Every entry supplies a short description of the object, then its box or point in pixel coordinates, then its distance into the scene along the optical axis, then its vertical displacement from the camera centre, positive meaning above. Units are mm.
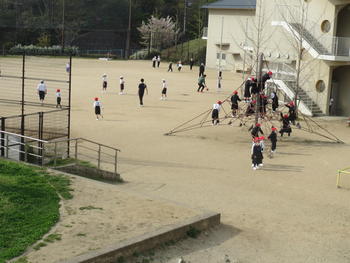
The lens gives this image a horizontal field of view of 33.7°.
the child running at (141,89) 34781 -1050
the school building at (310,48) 35188 +2083
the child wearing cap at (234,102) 29047 -1290
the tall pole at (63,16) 68562 +6384
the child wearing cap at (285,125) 27275 -2168
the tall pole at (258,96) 27250 -883
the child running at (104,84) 39025 -980
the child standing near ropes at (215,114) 28688 -1922
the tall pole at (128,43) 74981 +3595
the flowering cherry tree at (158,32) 76312 +5378
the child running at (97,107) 29328 -1915
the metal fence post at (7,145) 18212 -2531
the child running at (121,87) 38934 -1120
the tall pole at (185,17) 82575 +8089
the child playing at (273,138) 23859 -2461
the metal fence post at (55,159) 17328 -2795
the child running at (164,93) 37281 -1316
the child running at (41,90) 32406 -1336
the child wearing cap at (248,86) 27703 -427
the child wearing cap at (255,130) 24703 -2237
